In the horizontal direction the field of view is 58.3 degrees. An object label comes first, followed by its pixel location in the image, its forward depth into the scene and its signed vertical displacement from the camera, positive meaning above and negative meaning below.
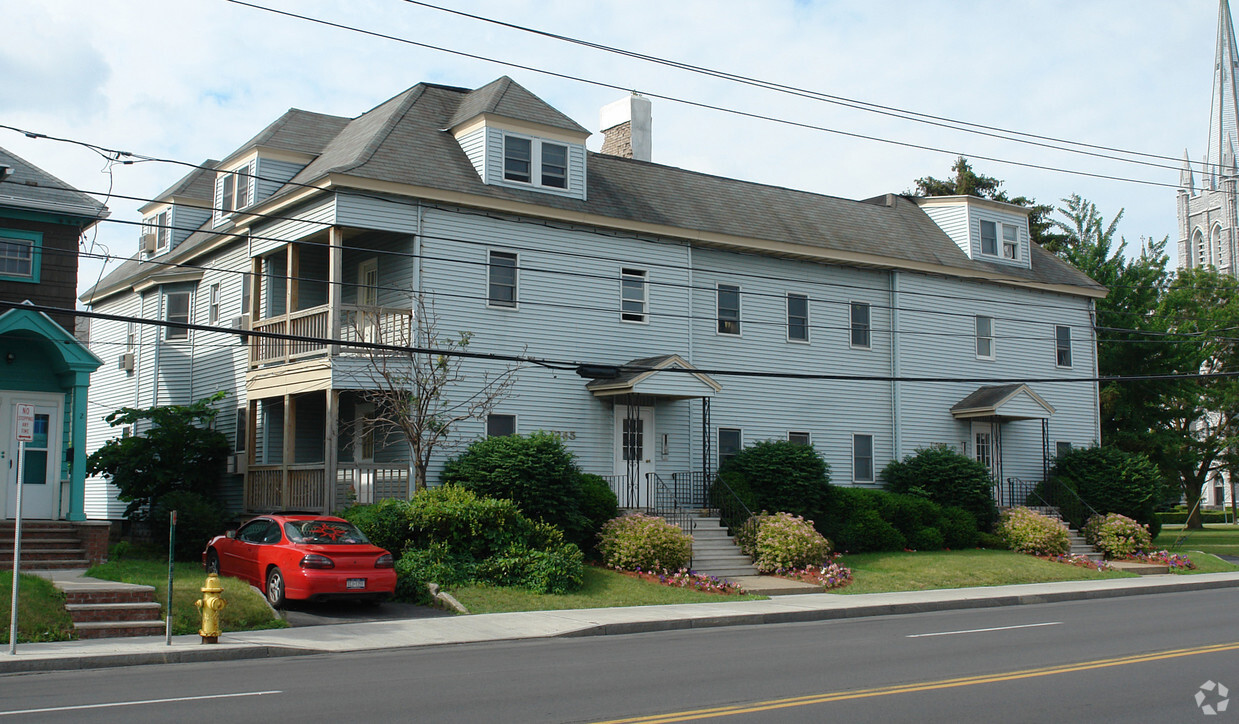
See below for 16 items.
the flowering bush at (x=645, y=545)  21.75 -1.54
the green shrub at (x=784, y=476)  26.06 -0.21
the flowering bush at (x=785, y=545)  23.33 -1.64
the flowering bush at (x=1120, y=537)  29.16 -1.84
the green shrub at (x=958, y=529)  28.52 -1.58
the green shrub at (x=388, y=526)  19.84 -1.05
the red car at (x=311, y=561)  16.89 -1.45
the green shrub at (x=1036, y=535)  28.31 -1.74
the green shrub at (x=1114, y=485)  31.39 -0.51
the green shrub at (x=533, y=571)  19.38 -1.82
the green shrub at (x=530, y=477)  21.44 -0.19
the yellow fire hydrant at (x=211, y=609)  13.87 -1.76
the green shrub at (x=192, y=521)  22.61 -1.09
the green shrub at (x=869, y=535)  26.97 -1.65
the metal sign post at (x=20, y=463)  12.78 +0.05
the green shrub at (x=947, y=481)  29.28 -0.37
